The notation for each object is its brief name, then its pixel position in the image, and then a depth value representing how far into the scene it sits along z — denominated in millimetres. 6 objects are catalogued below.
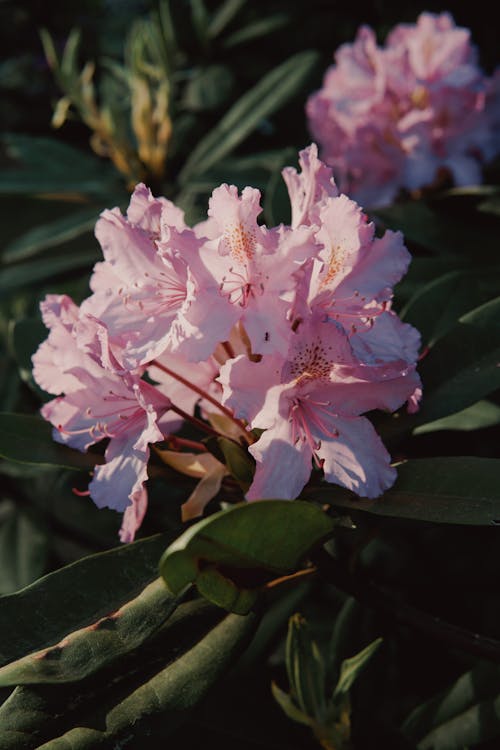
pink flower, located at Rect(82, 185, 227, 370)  484
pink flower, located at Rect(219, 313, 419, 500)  479
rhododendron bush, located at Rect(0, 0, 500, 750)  478
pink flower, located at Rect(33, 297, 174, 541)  495
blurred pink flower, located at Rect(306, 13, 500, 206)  737
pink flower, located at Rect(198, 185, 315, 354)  477
